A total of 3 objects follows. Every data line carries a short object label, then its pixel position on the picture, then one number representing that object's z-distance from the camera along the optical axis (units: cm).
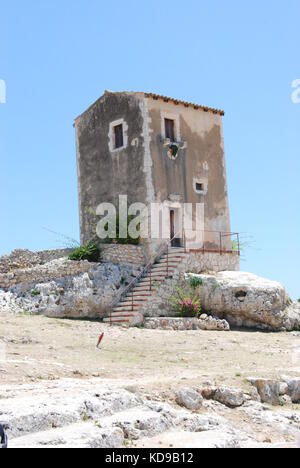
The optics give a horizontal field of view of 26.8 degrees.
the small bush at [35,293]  2105
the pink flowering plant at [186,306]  2128
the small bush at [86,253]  2305
